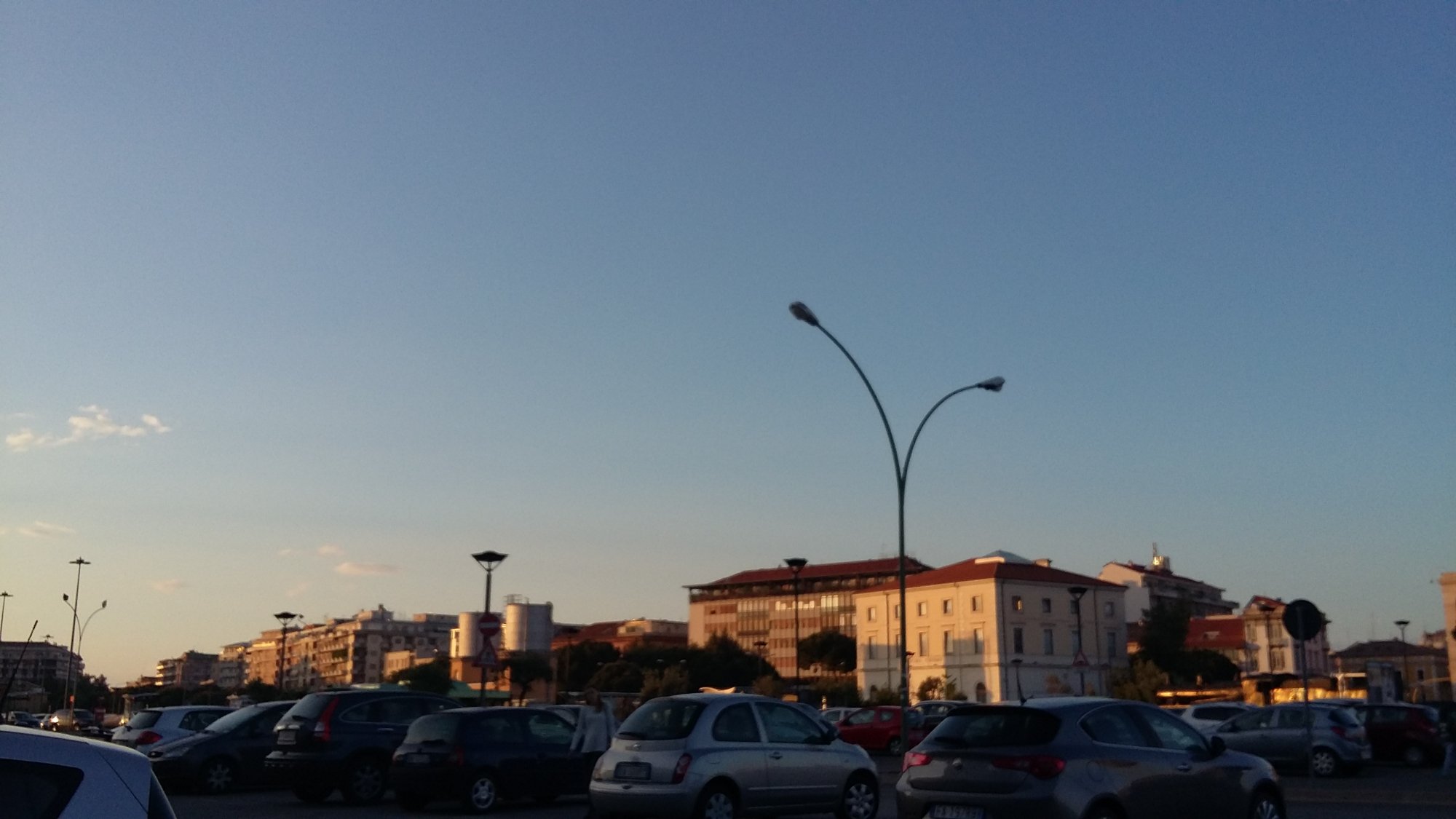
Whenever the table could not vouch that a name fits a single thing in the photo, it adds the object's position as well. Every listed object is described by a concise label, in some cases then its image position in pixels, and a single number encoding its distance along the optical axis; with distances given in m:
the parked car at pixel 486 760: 17.88
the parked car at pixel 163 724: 24.00
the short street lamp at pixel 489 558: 30.94
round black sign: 19.48
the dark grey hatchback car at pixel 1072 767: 10.67
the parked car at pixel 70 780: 4.21
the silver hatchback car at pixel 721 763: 13.91
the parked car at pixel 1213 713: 31.91
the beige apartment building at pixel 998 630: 104.44
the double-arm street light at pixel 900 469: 27.83
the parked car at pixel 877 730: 37.97
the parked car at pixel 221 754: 21.83
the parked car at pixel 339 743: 19.89
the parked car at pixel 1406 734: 30.08
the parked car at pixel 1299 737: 25.83
